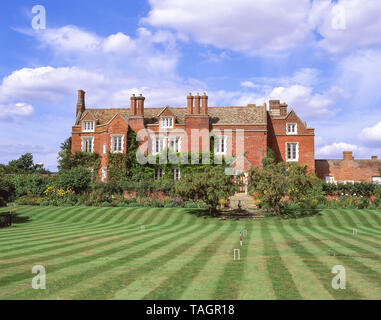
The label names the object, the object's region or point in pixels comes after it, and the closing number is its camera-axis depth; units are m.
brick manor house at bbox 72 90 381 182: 44.50
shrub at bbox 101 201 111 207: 34.63
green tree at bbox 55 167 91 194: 38.53
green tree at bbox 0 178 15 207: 37.40
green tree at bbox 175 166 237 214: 28.94
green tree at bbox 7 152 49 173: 69.52
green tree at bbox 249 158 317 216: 28.72
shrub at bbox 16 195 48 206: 36.31
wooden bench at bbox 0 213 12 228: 25.07
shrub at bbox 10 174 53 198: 39.56
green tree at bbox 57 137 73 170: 46.97
